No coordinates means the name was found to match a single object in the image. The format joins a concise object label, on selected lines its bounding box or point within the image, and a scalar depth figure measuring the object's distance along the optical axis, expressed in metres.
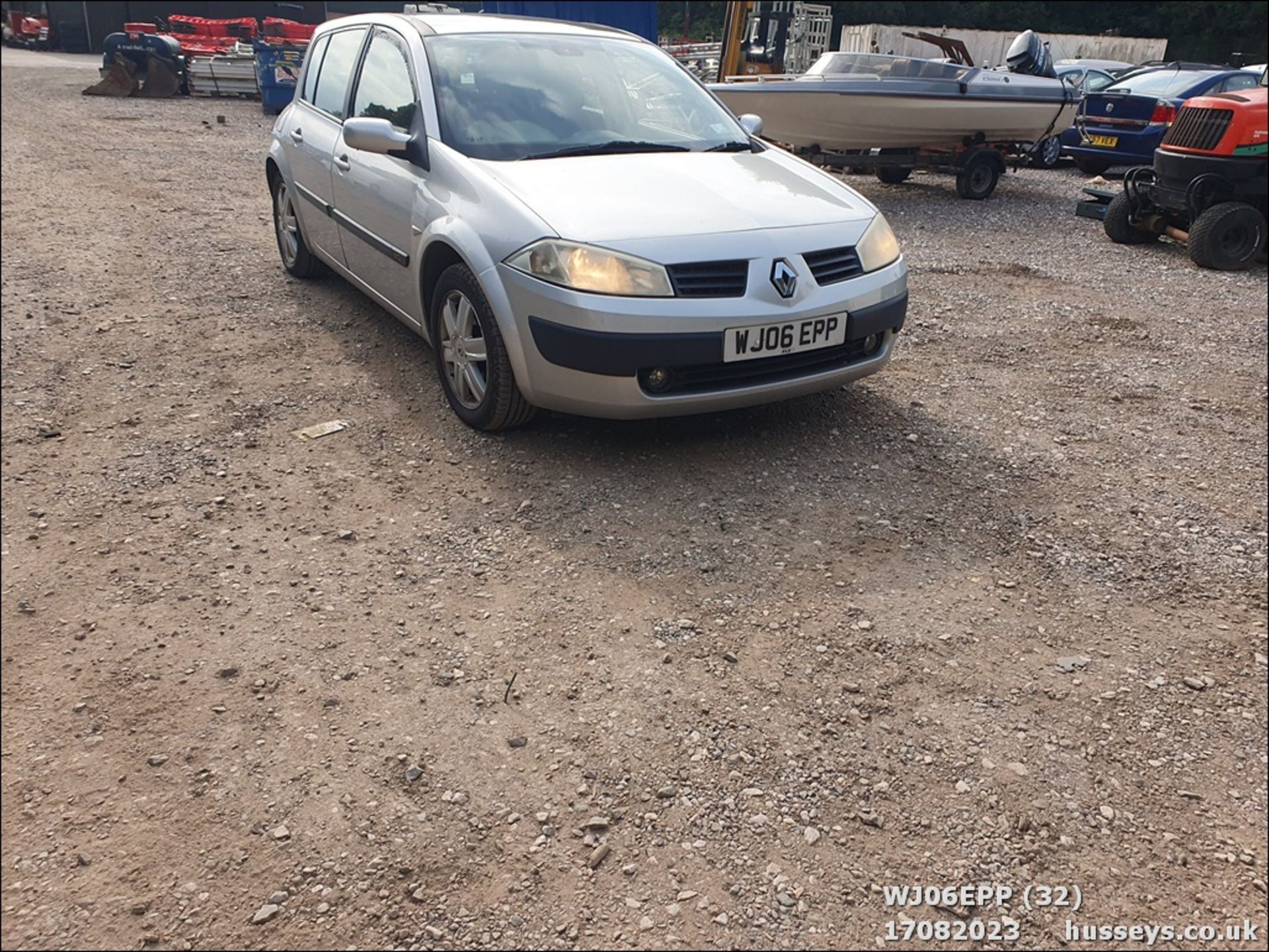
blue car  11.66
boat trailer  10.79
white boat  10.39
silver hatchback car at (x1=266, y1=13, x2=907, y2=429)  3.49
